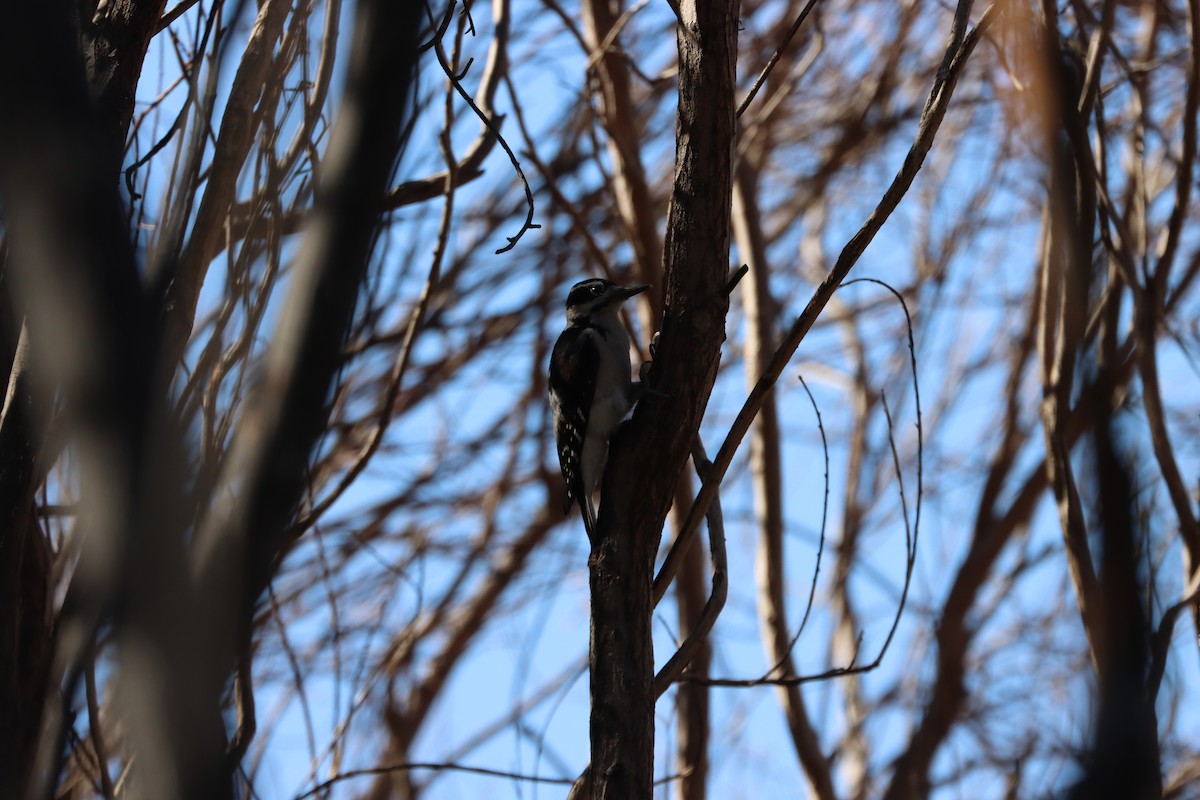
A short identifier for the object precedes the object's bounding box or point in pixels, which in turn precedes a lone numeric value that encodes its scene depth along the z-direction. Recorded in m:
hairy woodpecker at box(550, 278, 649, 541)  9.85
